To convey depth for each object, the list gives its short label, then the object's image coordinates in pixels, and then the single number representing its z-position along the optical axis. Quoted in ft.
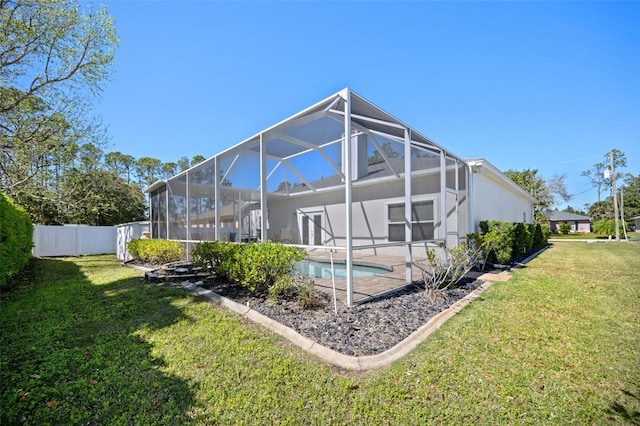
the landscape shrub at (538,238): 46.53
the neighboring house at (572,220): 153.39
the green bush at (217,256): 20.06
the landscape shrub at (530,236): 39.98
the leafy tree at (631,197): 133.08
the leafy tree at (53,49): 27.78
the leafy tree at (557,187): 131.28
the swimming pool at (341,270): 26.96
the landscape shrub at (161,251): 32.07
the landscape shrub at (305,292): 15.57
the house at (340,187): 21.36
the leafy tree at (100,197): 38.24
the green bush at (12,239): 19.97
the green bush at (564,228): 114.62
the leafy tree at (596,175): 141.32
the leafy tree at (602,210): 138.49
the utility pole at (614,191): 69.12
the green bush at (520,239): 31.60
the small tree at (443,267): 18.25
